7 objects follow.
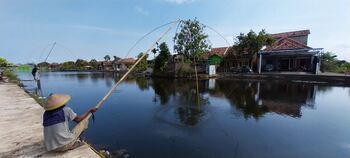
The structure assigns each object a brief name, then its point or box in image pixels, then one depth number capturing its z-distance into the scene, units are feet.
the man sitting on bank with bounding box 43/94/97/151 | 11.19
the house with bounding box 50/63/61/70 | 338.91
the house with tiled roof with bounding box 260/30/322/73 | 87.30
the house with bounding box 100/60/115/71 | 245.04
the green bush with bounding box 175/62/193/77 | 102.02
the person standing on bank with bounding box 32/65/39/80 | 54.46
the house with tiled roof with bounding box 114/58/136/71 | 215.76
